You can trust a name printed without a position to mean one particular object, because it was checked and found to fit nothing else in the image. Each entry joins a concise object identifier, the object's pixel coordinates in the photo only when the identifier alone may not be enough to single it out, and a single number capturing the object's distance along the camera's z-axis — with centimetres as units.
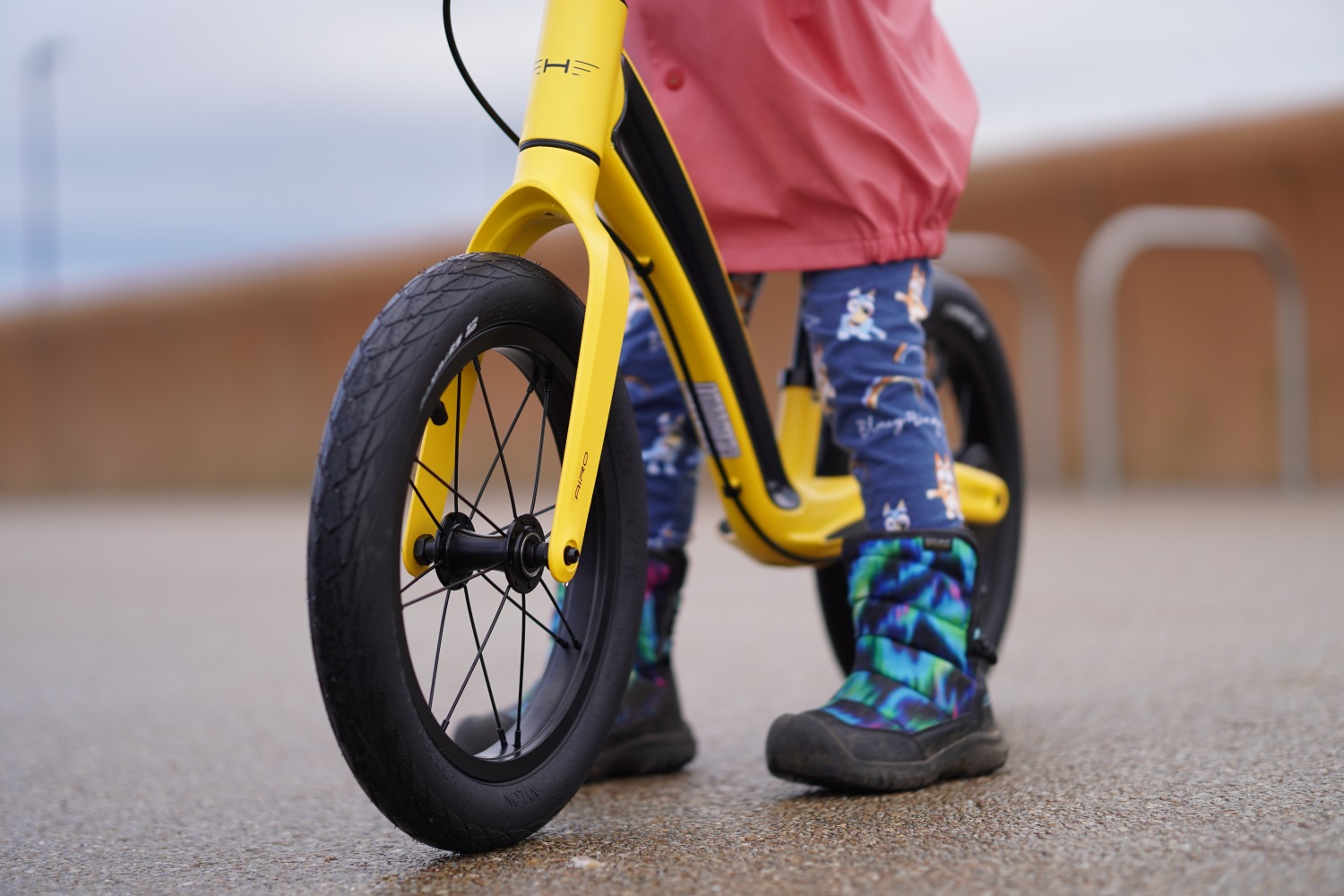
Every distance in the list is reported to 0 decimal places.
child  167
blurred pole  1677
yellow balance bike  121
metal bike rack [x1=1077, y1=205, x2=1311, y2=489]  671
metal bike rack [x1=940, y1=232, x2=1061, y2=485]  737
